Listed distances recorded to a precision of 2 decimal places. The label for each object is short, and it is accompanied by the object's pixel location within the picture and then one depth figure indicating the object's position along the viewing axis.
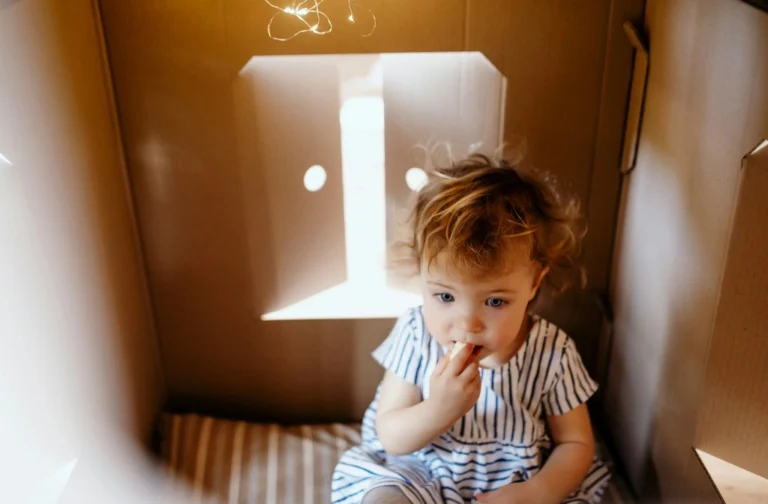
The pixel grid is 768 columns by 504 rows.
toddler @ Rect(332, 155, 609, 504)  0.79
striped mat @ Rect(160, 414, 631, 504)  0.99
